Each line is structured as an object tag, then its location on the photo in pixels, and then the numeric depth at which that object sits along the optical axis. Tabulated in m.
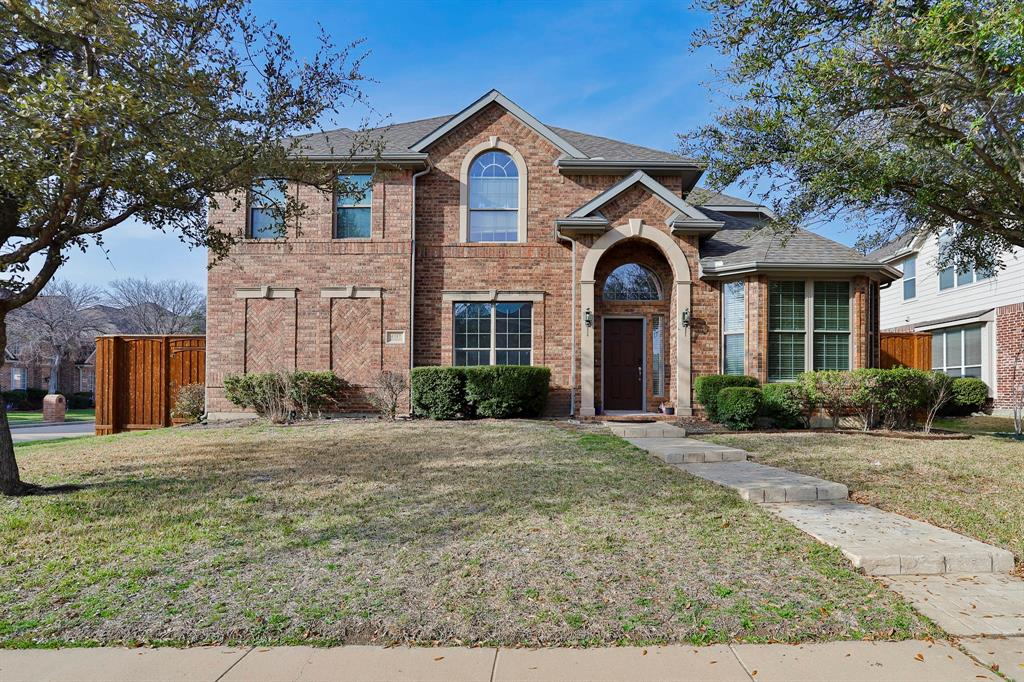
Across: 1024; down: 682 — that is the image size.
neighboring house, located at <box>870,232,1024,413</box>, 16.17
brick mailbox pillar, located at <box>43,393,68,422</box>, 22.84
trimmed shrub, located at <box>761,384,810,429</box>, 11.43
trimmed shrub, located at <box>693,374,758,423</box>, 12.00
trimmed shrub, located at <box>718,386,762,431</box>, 11.08
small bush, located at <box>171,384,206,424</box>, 13.61
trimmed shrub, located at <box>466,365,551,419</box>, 12.37
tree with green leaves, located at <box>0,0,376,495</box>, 5.61
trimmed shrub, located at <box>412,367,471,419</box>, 12.46
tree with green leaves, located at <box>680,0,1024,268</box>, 5.86
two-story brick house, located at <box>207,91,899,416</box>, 13.16
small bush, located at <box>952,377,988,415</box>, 15.79
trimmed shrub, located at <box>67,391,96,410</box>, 31.95
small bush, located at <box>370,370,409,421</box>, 12.82
